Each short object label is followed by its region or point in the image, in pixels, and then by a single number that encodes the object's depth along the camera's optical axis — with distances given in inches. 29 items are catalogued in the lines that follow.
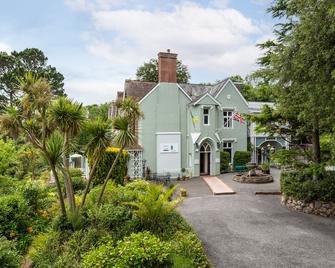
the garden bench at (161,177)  870.4
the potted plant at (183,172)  960.6
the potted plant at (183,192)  641.0
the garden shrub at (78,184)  614.2
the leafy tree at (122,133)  342.3
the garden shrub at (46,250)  263.7
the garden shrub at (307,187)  477.1
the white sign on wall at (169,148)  954.7
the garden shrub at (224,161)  1005.2
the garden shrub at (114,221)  304.2
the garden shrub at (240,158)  1039.6
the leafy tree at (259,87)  533.6
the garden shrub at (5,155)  532.7
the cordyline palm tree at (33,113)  289.9
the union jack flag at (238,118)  1000.9
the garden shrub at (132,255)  214.5
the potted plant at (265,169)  920.3
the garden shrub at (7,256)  217.0
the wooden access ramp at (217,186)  662.2
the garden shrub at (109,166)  634.8
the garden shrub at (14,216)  345.4
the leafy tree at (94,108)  1760.6
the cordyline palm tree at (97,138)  330.0
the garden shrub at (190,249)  258.9
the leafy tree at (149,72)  1628.9
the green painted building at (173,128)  941.2
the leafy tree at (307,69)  335.9
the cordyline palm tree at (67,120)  295.4
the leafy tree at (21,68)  1385.3
